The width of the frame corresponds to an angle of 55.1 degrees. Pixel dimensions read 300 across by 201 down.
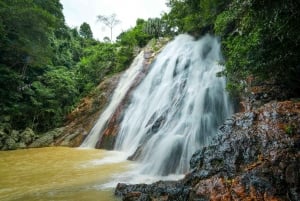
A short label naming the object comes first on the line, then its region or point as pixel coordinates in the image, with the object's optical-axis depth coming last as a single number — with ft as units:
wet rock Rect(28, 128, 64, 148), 50.16
